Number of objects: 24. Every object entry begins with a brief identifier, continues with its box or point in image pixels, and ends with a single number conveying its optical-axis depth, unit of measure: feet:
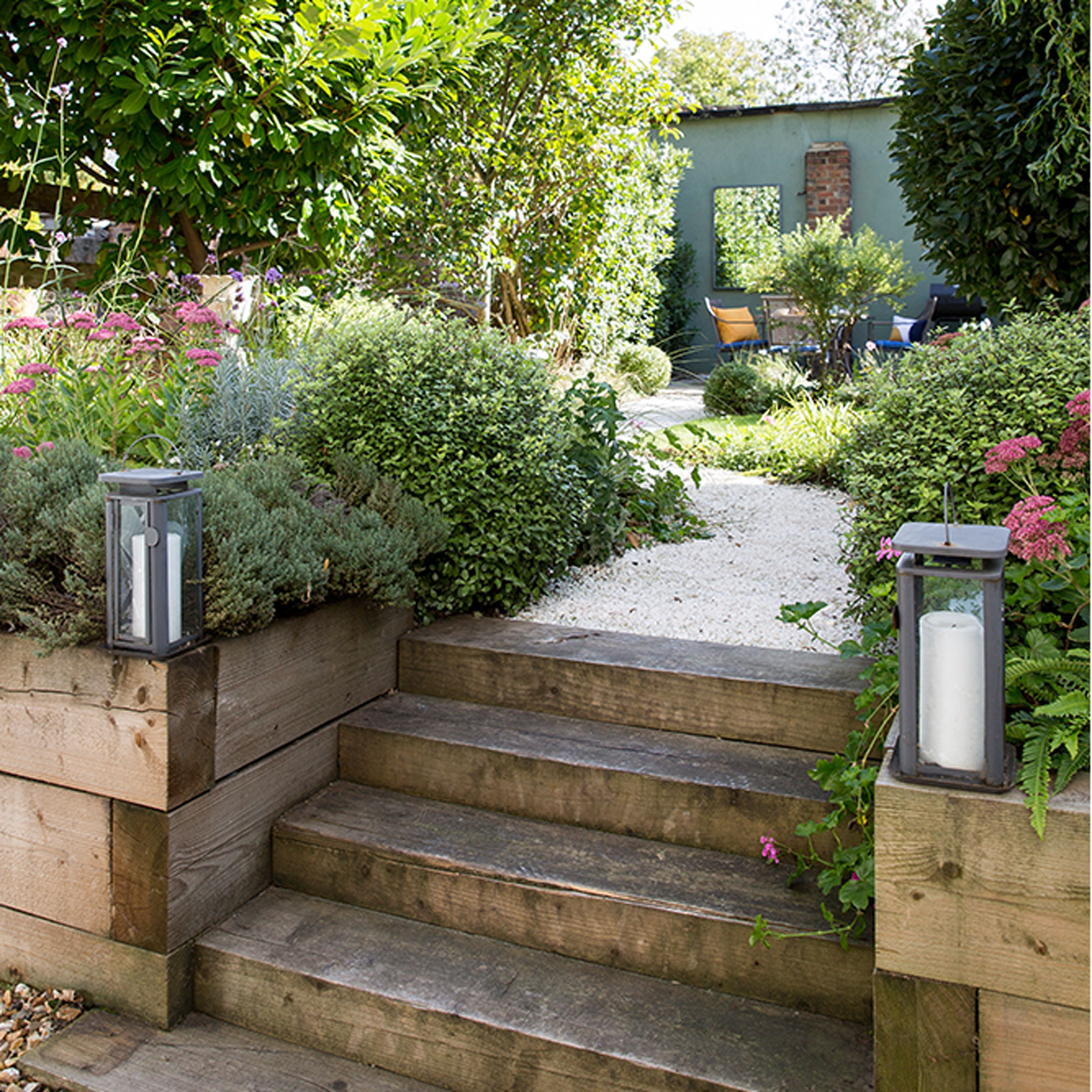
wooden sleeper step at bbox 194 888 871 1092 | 5.12
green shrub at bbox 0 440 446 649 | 6.21
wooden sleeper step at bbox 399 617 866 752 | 6.84
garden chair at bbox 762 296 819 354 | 28.14
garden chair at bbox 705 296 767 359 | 36.60
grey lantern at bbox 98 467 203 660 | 5.82
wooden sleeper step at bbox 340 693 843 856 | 6.32
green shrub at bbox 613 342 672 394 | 27.48
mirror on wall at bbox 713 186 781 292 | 42.93
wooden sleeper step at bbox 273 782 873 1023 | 5.54
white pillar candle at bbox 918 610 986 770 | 4.32
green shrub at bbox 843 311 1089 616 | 6.70
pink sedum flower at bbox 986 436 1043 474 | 5.60
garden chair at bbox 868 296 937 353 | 30.66
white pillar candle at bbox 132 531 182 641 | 5.92
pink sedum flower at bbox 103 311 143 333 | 9.26
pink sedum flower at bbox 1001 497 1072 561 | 4.69
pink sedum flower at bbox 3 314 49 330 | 9.14
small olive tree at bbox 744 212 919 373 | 26.48
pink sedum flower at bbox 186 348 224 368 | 9.11
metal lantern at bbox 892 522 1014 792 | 4.25
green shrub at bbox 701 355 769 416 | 23.84
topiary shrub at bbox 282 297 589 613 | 8.60
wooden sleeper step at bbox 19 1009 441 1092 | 5.62
